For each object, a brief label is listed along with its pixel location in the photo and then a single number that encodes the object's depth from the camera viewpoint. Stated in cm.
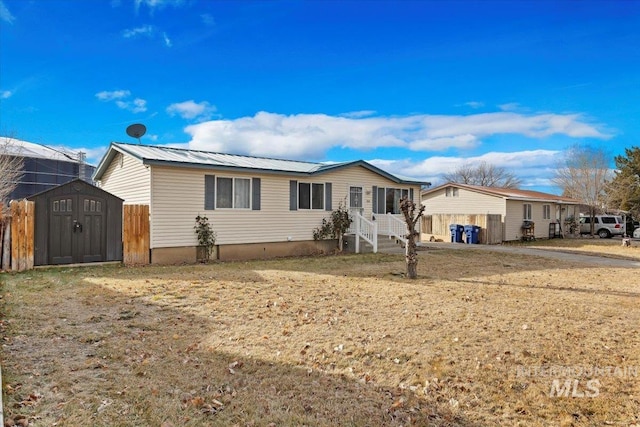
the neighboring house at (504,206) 2375
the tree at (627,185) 3017
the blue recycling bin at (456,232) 2267
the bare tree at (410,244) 948
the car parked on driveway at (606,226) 2778
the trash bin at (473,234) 2196
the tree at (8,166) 1783
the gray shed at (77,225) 1030
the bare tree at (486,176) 5208
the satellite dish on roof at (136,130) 1427
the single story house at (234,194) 1185
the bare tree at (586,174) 3411
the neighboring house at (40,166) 2153
